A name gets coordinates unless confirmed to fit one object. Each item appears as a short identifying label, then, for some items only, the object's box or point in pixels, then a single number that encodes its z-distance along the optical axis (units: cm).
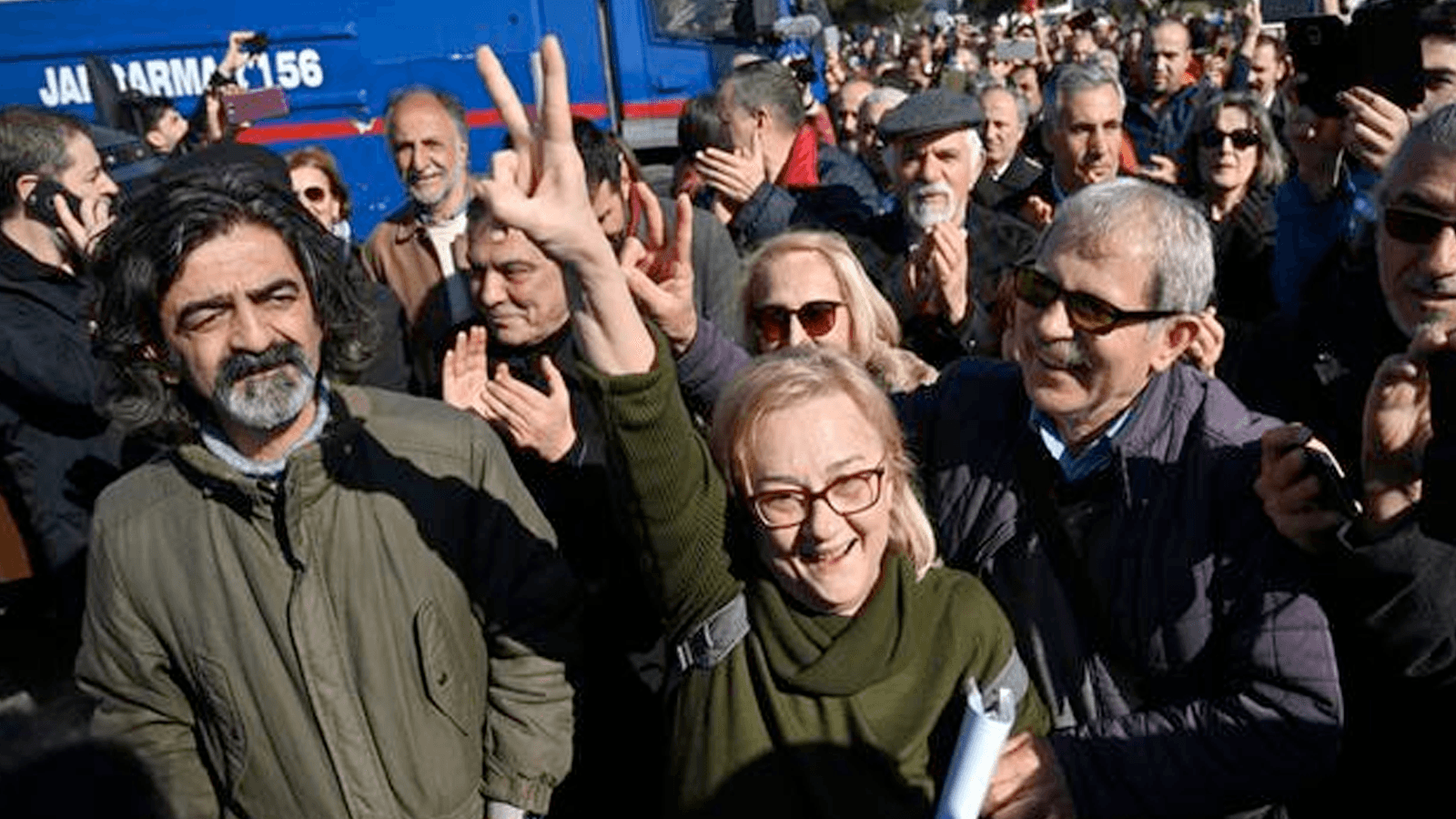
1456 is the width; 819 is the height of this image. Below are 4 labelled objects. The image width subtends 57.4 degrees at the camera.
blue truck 853
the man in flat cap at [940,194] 386
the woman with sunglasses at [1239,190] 407
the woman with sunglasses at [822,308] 285
